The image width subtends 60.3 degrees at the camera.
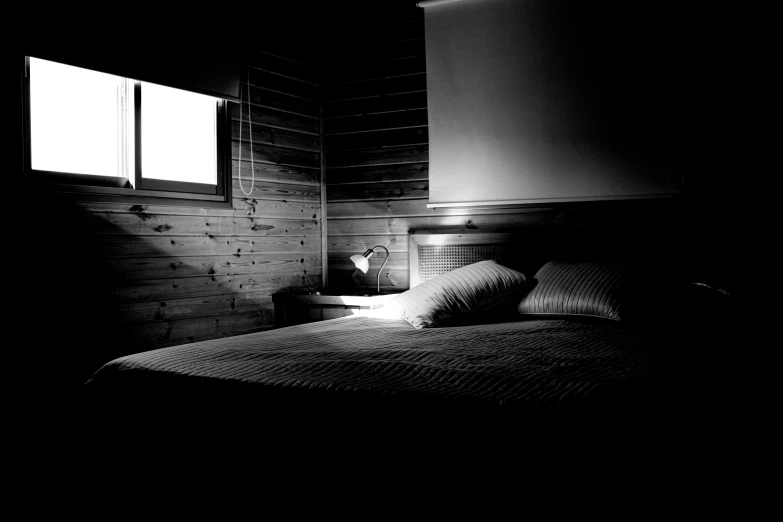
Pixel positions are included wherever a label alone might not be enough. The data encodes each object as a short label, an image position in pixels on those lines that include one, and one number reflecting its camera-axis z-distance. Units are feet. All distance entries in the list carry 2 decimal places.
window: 10.14
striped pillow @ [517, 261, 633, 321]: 9.80
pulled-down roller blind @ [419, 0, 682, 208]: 11.75
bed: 5.42
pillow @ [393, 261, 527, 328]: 10.05
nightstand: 12.93
